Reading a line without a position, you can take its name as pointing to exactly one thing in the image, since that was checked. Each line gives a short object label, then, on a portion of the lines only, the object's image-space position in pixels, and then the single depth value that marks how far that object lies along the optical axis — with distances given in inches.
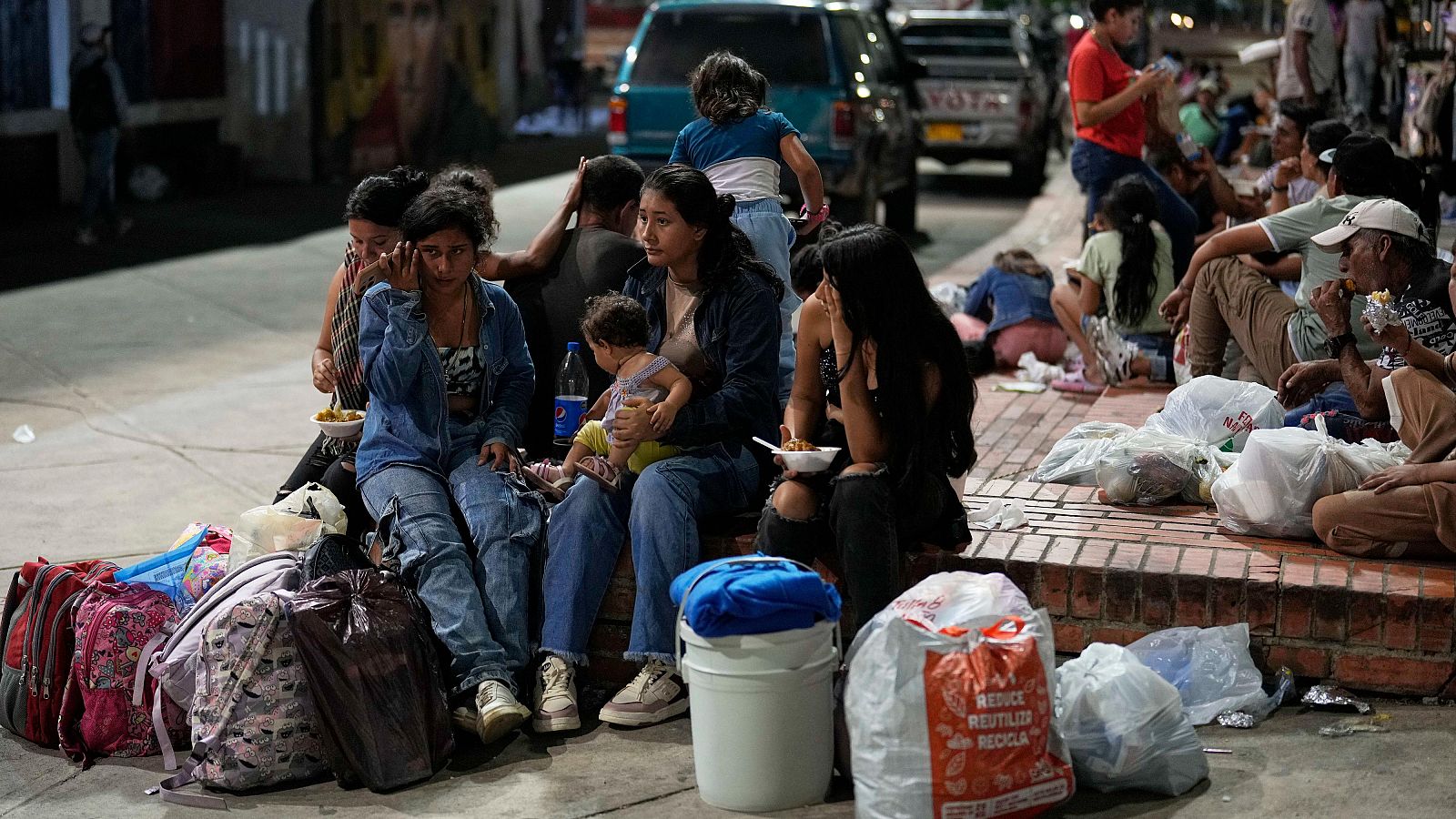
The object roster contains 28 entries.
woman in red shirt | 343.0
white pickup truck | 729.0
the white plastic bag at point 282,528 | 184.9
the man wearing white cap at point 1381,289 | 203.3
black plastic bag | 164.1
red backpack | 177.3
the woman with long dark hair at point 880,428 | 169.2
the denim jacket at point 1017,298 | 342.0
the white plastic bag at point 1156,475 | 209.2
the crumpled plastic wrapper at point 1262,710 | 169.9
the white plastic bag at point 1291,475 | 186.9
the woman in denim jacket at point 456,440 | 177.6
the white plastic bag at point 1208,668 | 170.9
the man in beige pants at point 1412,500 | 177.5
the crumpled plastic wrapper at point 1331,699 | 171.6
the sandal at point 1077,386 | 321.4
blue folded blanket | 149.6
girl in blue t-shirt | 266.4
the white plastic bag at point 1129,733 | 155.8
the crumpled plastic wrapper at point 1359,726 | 166.9
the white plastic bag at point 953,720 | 144.4
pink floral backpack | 174.9
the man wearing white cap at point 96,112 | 558.6
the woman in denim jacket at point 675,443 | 178.2
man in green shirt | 242.4
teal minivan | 494.6
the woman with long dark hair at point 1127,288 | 304.2
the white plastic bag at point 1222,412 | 225.1
